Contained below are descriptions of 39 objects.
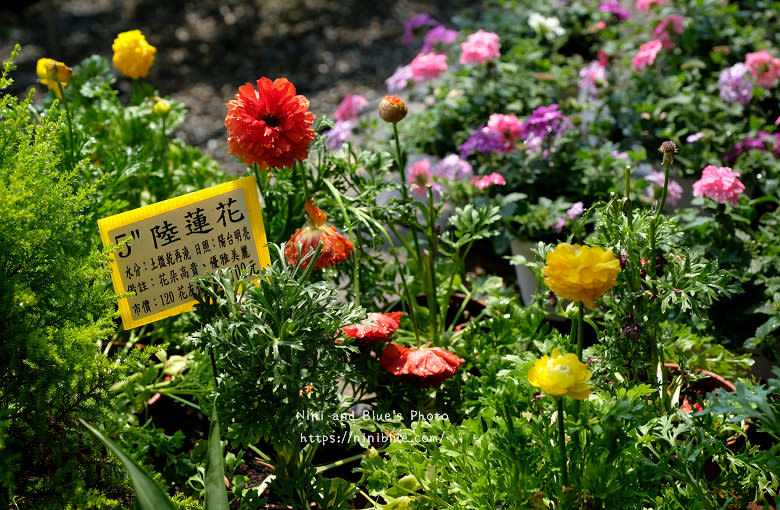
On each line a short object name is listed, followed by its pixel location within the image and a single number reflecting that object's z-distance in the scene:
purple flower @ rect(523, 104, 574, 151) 1.99
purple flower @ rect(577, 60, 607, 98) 2.43
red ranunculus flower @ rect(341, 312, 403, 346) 1.21
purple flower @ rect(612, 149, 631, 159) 2.09
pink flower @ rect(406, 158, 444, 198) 2.09
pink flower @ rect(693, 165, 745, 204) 1.58
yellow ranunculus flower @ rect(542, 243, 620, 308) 0.88
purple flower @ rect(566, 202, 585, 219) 1.72
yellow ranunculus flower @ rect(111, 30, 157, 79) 1.69
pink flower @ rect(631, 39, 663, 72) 2.39
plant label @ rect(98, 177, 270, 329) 1.20
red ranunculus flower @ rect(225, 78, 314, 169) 1.15
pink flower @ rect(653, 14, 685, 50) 2.57
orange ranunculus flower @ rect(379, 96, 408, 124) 1.34
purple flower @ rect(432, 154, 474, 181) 2.11
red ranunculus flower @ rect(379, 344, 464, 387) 1.24
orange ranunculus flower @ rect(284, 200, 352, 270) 1.20
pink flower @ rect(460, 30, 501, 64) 2.36
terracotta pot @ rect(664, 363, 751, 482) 1.39
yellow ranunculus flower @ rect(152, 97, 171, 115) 1.68
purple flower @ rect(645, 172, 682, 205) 1.85
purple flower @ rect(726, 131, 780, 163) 2.03
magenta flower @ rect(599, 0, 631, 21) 2.84
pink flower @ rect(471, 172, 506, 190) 1.93
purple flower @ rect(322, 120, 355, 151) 1.96
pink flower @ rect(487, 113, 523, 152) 2.01
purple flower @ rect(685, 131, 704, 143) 2.01
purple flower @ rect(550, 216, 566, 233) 1.85
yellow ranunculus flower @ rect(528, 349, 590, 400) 0.85
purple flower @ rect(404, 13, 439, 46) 2.95
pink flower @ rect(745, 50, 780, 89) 2.19
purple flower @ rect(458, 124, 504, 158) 2.03
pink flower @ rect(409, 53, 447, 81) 2.37
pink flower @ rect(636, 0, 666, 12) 2.71
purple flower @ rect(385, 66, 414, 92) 2.47
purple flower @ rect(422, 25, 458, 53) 2.78
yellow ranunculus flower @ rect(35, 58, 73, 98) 1.41
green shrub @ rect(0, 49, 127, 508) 0.94
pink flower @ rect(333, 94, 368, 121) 2.43
